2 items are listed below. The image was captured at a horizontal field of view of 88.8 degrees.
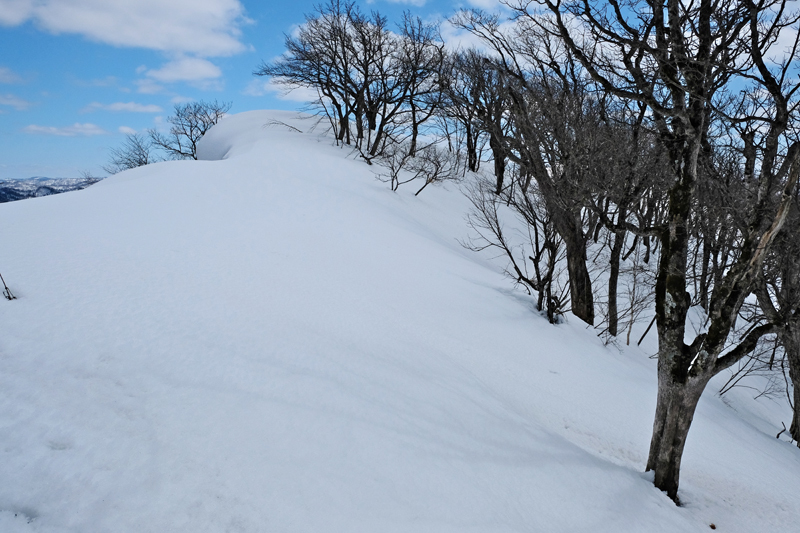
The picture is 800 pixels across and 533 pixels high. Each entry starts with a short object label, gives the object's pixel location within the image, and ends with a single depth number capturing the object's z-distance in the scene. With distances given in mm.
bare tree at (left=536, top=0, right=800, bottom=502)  3789
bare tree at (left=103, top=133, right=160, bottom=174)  40812
